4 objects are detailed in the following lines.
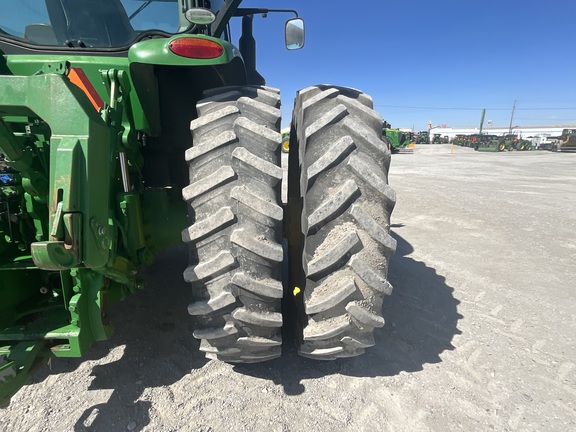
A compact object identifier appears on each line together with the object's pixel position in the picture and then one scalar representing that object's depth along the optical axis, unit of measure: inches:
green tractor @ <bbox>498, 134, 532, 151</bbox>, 1222.9
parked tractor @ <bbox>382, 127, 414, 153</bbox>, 1069.8
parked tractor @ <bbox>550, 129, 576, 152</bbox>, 1058.2
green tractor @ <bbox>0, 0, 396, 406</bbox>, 54.5
